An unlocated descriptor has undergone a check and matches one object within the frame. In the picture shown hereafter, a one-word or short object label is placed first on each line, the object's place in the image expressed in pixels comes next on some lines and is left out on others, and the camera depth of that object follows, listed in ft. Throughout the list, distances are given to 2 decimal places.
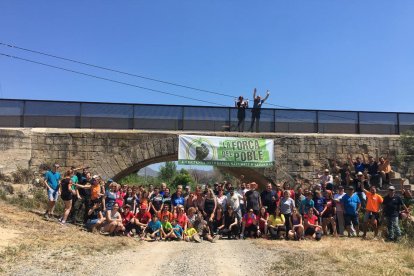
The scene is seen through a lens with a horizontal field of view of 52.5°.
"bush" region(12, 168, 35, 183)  43.89
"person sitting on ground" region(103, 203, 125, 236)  34.81
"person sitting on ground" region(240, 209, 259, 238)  36.76
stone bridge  45.50
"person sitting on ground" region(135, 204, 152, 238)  35.94
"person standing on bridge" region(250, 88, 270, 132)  50.47
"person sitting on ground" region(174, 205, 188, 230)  35.47
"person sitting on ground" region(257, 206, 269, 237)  36.88
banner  47.88
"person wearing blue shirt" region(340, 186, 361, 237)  37.55
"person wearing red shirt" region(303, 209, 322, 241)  36.36
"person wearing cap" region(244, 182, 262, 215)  37.68
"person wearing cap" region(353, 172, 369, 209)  39.86
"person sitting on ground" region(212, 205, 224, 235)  37.30
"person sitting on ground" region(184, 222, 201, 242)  34.37
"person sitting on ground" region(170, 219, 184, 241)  34.40
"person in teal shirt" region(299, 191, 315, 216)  37.68
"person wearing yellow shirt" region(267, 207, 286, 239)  36.35
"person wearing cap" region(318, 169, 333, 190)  41.94
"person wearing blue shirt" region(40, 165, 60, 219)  36.83
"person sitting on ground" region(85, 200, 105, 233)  35.27
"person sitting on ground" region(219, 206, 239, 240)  36.88
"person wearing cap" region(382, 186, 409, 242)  35.27
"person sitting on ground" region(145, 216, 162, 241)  34.43
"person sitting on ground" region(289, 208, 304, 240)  35.86
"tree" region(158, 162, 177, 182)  142.92
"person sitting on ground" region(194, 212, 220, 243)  34.95
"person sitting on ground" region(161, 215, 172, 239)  34.36
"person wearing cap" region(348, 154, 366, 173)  44.01
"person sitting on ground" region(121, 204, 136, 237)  35.78
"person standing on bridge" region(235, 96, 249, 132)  50.44
